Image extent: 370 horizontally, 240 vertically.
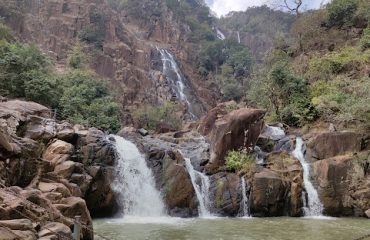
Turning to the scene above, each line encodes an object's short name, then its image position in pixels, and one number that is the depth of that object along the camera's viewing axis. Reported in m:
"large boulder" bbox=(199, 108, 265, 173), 22.25
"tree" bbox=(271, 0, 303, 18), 41.22
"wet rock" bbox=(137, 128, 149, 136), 28.34
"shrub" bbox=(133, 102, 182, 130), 38.59
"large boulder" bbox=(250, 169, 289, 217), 19.70
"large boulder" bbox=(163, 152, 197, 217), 19.52
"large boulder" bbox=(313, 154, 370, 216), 19.75
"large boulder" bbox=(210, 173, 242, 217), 19.83
